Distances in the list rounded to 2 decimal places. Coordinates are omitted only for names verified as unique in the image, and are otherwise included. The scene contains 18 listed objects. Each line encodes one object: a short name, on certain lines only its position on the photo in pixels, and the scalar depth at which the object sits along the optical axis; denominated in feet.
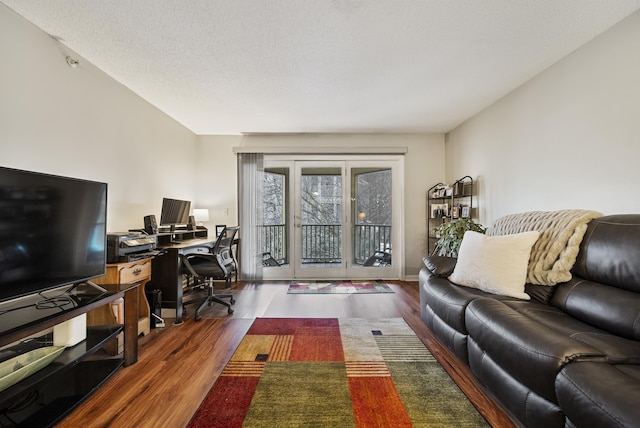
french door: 13.76
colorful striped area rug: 4.34
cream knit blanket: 5.41
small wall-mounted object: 6.75
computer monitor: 10.03
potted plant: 9.83
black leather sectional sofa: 2.97
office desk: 8.61
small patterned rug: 11.70
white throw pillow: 5.78
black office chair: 8.92
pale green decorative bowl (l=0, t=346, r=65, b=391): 3.99
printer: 6.84
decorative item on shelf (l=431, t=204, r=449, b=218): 12.71
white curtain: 13.44
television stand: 3.96
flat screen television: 4.35
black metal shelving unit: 11.62
